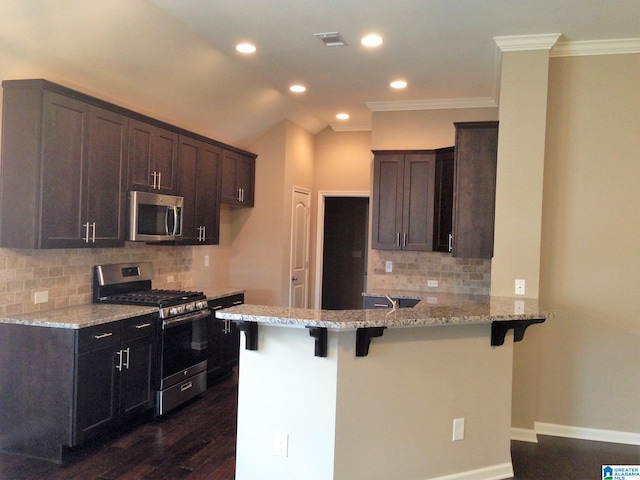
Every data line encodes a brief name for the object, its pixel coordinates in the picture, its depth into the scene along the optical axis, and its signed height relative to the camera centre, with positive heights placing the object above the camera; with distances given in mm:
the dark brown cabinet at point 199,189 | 4902 +446
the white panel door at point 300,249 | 6676 -163
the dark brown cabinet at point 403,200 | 5523 +442
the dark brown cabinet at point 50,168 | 3332 +413
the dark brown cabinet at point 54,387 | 3268 -1031
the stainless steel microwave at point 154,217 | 4094 +132
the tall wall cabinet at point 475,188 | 4258 +457
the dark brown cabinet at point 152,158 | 4168 +637
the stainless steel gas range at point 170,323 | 4082 -759
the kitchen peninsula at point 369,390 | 2723 -849
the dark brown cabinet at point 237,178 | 5711 +660
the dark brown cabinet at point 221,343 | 4957 -1094
